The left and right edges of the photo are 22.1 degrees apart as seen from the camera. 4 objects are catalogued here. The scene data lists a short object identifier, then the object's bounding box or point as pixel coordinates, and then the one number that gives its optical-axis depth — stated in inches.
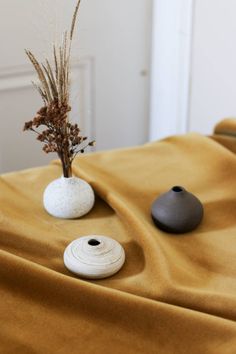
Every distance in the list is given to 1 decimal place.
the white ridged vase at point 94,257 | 46.2
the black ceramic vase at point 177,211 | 52.0
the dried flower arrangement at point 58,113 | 51.1
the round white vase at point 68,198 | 54.5
